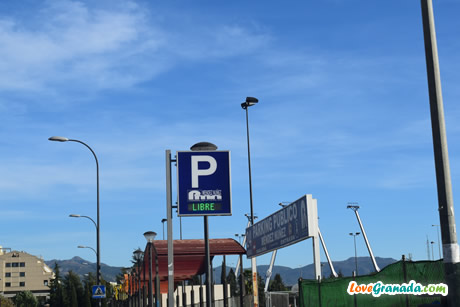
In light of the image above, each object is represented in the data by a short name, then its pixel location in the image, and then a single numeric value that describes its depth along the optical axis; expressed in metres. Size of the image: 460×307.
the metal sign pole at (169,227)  14.89
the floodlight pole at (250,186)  32.67
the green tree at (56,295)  133.25
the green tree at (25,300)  158.88
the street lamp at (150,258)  22.88
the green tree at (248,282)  85.12
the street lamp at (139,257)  29.92
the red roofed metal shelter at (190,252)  28.80
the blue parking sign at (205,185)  14.80
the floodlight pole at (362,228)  97.32
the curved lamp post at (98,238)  37.67
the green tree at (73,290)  132.75
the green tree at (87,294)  135.12
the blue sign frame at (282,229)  20.47
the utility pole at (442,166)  9.00
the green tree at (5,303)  127.99
